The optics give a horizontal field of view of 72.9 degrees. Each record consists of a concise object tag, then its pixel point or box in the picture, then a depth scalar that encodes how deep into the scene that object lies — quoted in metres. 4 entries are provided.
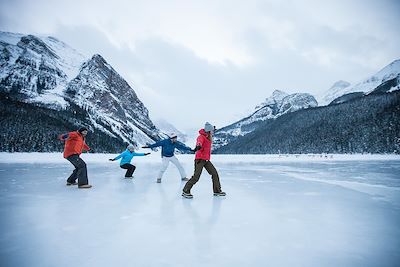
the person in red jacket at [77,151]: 8.09
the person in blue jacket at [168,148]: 9.17
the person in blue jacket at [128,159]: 11.03
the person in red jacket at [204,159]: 6.43
